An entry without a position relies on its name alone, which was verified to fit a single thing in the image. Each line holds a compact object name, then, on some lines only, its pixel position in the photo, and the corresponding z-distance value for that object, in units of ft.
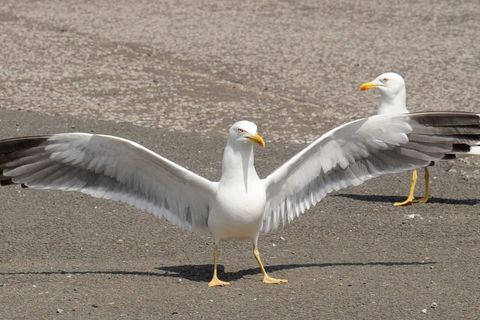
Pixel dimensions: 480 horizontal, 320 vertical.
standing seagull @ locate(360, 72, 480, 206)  71.82
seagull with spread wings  51.60
